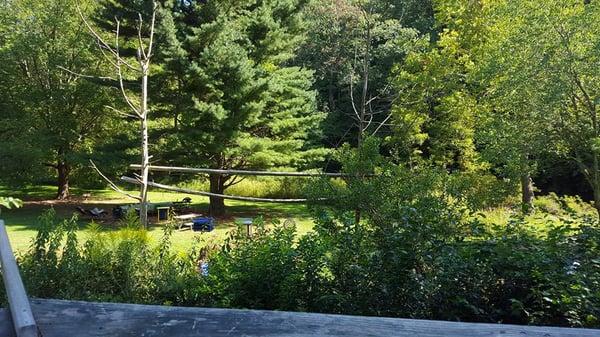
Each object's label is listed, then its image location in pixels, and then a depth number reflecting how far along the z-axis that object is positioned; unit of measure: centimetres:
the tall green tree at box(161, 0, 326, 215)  1448
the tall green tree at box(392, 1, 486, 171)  1509
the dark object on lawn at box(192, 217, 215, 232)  1309
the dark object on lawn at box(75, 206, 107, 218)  1586
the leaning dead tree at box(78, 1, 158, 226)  827
